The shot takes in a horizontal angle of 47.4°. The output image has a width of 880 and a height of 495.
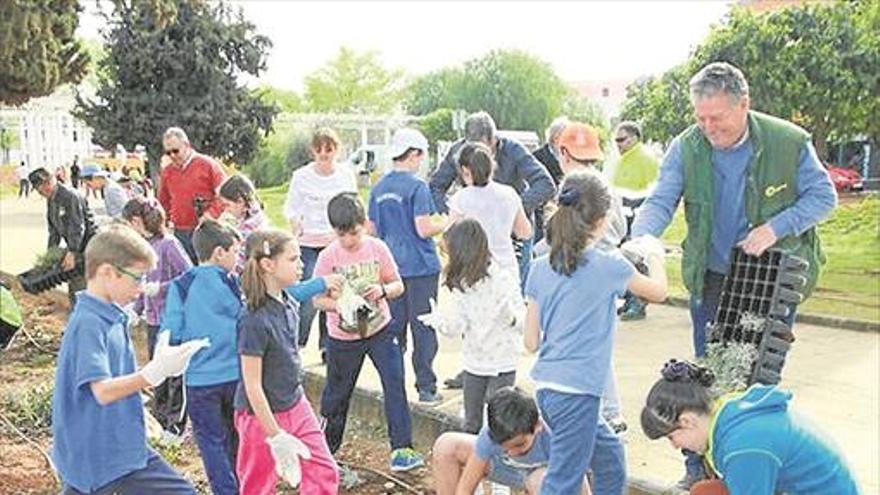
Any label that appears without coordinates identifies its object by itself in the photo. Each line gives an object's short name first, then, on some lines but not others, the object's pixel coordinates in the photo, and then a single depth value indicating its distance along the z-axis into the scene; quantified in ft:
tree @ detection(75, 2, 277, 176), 88.22
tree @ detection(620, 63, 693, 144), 82.28
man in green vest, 13.03
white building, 160.25
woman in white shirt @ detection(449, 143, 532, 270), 18.85
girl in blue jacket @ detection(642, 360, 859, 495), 9.31
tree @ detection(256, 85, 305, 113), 245.45
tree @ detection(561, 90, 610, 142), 219.20
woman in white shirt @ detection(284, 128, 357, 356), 23.16
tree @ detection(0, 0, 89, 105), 36.24
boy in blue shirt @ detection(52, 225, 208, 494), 11.11
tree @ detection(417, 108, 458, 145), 171.53
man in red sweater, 25.62
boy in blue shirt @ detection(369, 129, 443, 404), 19.71
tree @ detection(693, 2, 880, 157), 69.46
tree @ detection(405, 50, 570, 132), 217.36
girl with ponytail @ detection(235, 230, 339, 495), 13.07
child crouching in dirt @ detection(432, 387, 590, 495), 12.56
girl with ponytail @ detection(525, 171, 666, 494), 11.87
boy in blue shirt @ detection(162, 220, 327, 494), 15.07
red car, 112.27
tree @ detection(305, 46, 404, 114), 232.94
